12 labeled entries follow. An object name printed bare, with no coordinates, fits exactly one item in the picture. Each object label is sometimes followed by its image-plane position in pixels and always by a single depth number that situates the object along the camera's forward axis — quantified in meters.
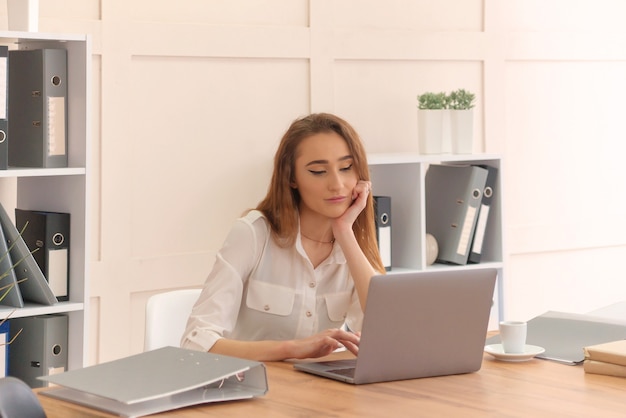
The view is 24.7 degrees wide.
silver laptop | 2.71
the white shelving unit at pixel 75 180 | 4.16
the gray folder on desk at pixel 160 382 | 2.39
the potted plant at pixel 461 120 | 5.54
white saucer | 3.02
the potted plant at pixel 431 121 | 5.53
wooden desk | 2.43
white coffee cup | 3.06
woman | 3.64
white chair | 3.66
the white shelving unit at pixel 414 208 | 5.31
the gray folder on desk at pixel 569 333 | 3.10
